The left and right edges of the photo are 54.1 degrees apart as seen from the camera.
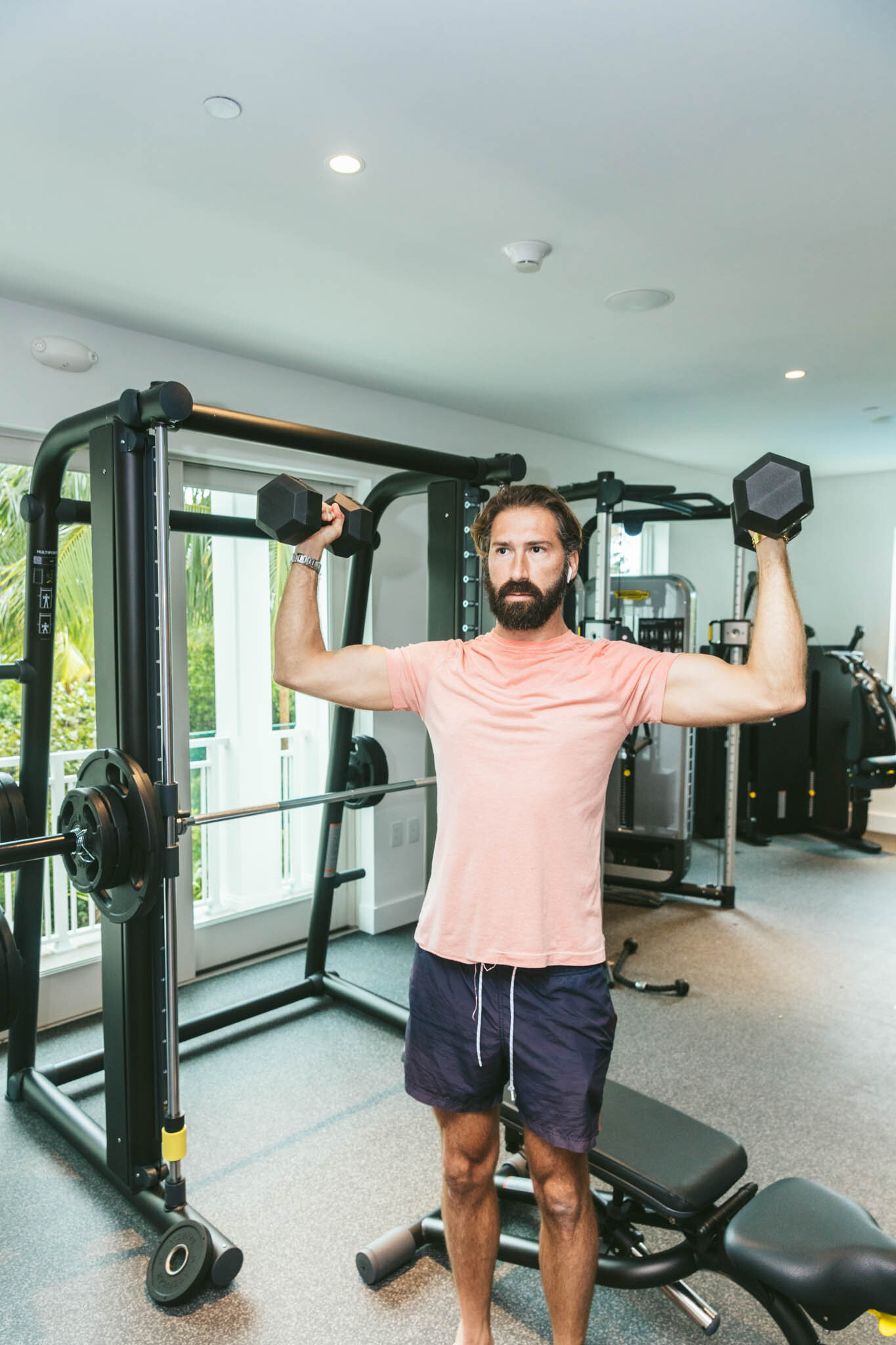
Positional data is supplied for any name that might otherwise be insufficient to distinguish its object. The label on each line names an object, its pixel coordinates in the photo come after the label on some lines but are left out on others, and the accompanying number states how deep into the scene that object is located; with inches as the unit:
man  56.7
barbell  69.4
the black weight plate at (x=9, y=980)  76.5
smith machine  70.2
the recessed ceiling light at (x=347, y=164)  72.5
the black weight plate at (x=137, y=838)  69.6
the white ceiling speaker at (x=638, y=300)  105.0
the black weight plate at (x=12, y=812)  85.1
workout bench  48.6
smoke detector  90.4
